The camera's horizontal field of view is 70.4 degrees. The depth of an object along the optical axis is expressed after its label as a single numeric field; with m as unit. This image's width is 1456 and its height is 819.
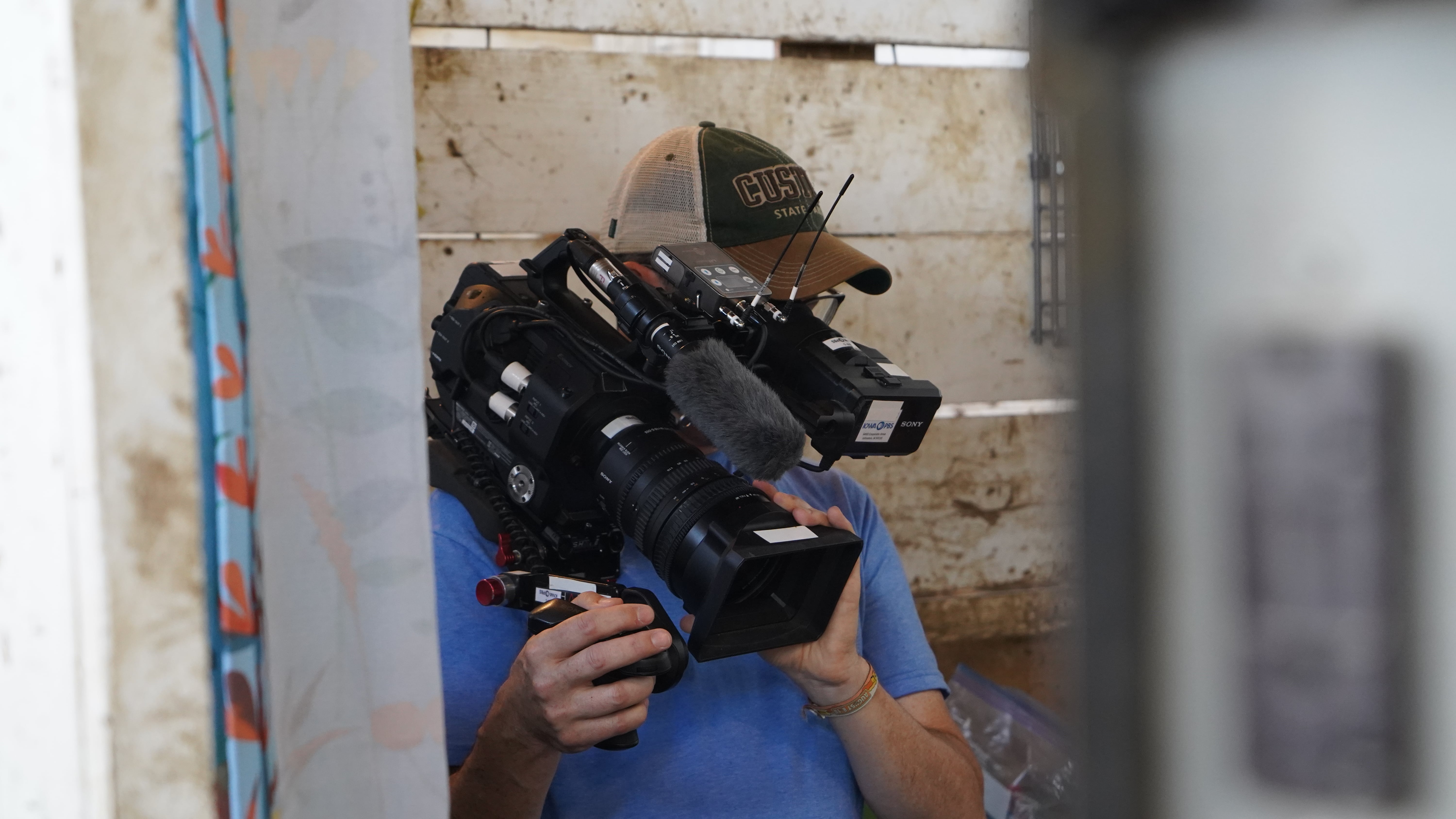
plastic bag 1.66
